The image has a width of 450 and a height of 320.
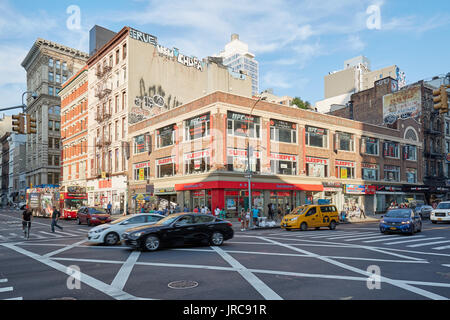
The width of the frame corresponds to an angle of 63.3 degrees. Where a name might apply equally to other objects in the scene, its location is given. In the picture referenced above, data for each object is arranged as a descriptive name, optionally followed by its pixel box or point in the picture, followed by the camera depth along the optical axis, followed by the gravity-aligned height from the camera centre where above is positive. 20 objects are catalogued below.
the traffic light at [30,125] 18.05 +2.72
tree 77.38 +16.05
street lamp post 27.57 -1.20
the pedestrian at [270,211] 35.31 -3.25
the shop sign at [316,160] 42.55 +1.97
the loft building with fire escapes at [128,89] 47.69 +12.52
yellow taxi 24.23 -2.78
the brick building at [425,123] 56.50 +8.32
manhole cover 8.26 -2.47
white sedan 16.92 -2.28
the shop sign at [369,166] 48.94 +1.41
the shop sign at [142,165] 44.72 +1.75
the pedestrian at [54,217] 23.65 -2.41
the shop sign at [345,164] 45.78 +1.62
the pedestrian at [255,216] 27.78 -2.93
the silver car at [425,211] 37.30 -3.62
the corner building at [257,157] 35.47 +2.30
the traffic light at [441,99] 14.12 +3.00
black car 14.21 -2.21
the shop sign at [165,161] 40.58 +2.05
